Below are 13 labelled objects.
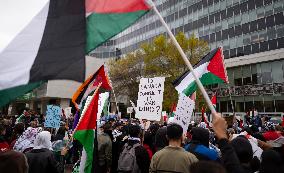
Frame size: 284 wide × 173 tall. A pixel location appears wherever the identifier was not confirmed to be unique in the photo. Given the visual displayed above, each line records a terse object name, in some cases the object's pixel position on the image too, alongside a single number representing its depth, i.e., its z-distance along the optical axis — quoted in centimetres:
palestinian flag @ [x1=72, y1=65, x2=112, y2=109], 697
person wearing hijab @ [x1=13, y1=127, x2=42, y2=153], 614
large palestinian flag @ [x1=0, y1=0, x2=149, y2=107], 355
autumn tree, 3712
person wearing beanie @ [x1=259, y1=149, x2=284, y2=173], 331
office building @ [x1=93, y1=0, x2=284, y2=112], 3341
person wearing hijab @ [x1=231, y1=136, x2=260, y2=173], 381
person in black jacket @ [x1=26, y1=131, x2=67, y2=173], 518
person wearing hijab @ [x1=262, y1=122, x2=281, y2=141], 671
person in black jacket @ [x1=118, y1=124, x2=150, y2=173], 565
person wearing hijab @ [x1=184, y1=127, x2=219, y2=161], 439
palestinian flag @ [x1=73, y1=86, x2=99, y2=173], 457
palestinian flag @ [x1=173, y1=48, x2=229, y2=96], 634
